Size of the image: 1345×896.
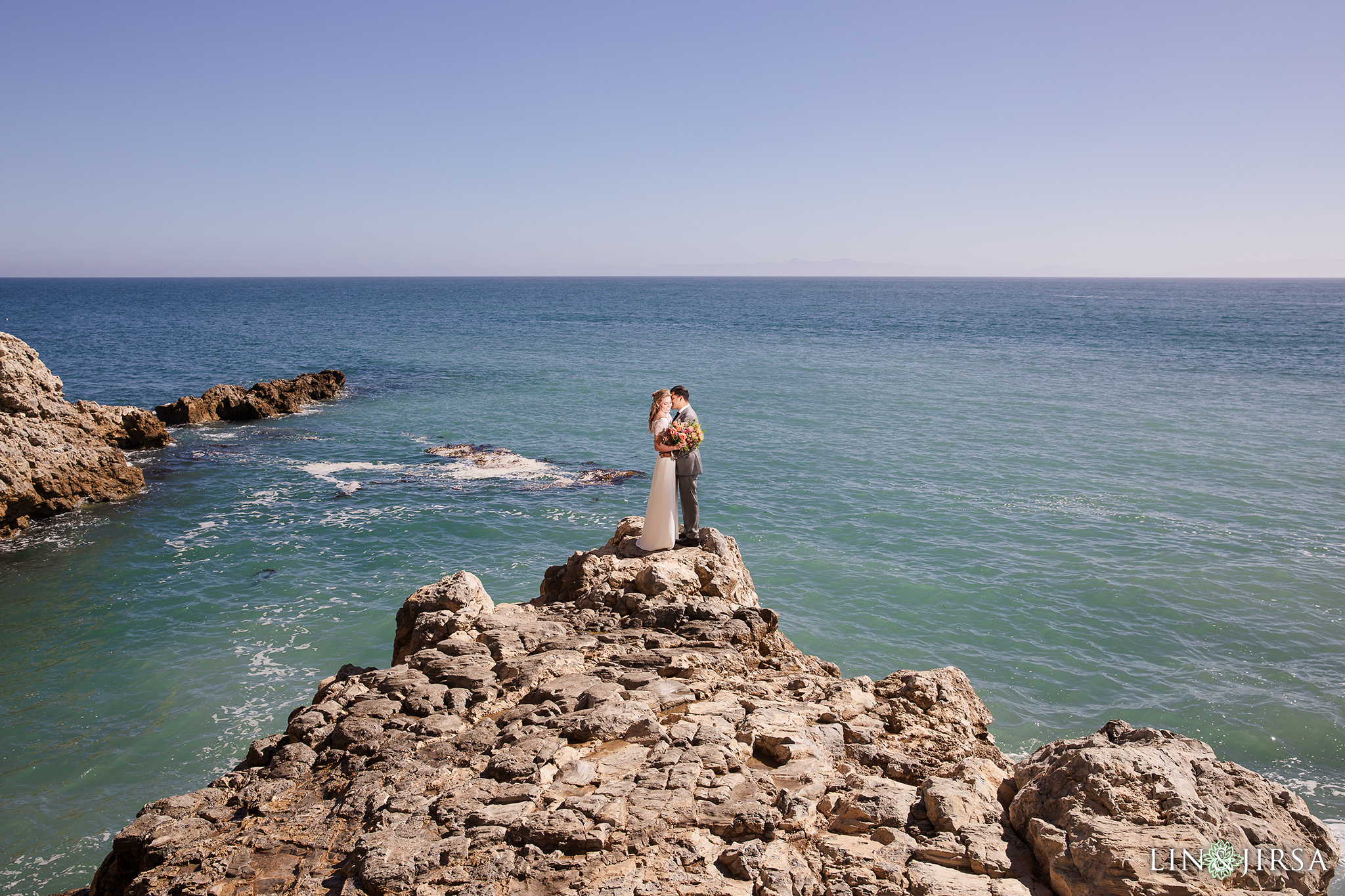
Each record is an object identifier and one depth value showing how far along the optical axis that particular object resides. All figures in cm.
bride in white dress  1102
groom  1136
